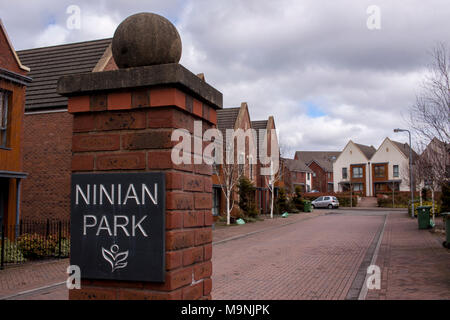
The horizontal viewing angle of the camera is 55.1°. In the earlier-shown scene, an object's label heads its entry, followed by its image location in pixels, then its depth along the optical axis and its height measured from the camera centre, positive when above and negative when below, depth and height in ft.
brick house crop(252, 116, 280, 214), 129.39 +4.03
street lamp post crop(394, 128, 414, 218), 100.52 +2.55
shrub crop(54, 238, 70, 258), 44.45 -6.11
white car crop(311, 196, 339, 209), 167.21 -4.55
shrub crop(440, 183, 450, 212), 81.69 -1.44
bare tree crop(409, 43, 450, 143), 41.70 +7.73
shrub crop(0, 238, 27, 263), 40.57 -6.06
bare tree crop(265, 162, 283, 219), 114.79 +4.40
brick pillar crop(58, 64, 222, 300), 7.37 +0.84
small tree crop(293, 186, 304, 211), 139.36 -3.24
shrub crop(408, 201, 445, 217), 100.63 -4.24
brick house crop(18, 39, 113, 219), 57.77 +6.19
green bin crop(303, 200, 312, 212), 140.56 -5.20
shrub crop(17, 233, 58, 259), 42.88 -5.57
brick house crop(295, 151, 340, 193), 295.07 +12.84
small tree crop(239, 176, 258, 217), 97.96 -1.27
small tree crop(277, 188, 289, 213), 126.04 -2.78
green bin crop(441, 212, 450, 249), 48.57 -4.56
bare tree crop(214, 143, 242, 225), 88.20 +3.83
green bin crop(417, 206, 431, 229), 73.77 -4.66
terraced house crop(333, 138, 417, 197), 217.15 +11.98
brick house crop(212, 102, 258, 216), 96.48 +9.71
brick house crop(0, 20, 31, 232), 49.21 +7.12
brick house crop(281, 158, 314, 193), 257.24 +10.56
